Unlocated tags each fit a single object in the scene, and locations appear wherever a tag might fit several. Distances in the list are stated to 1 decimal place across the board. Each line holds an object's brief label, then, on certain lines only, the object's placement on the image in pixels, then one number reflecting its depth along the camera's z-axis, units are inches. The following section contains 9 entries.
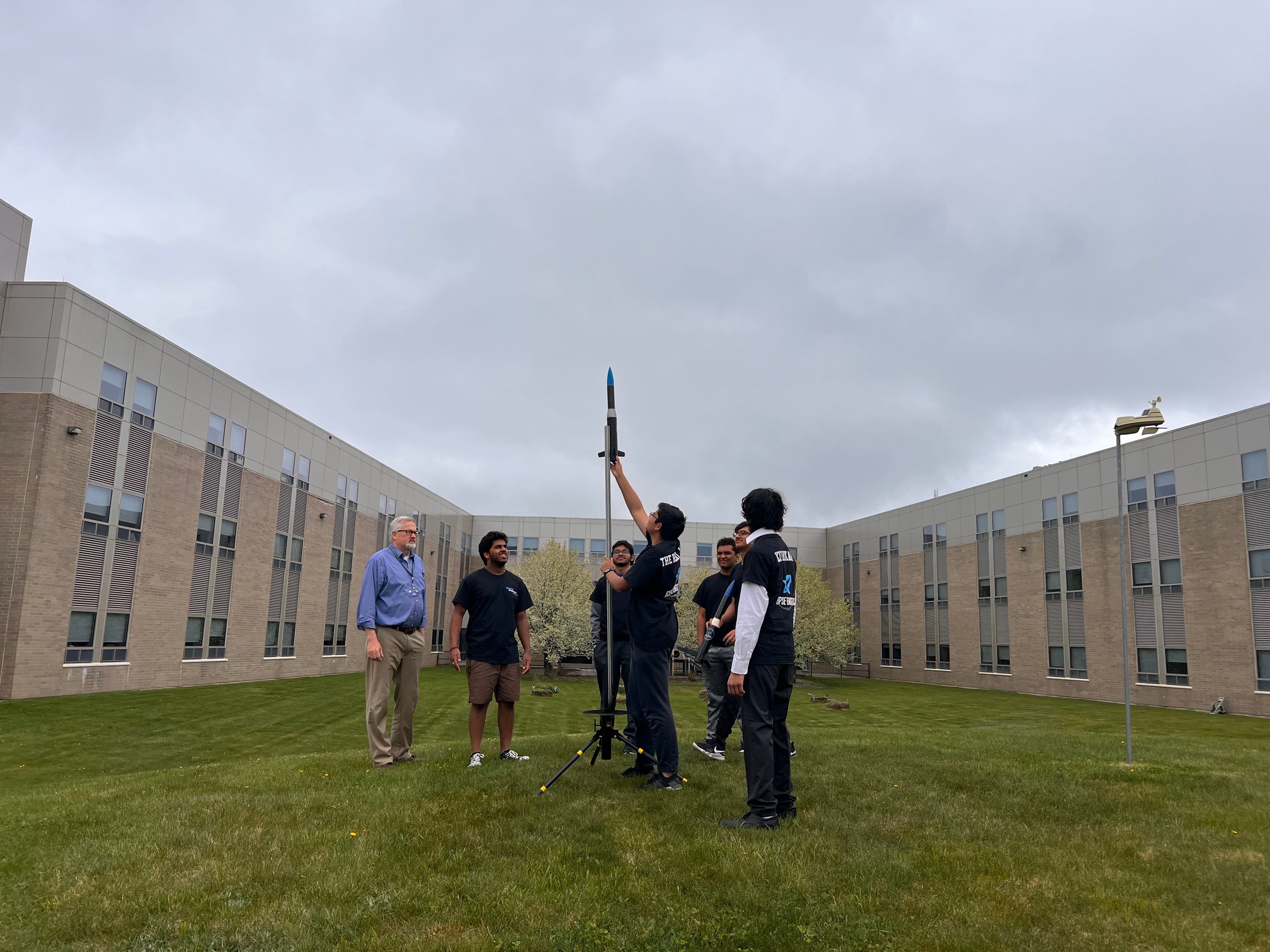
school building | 938.7
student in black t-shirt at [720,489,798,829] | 200.1
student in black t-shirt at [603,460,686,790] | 235.5
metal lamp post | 346.9
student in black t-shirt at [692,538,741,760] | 310.3
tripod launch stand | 254.5
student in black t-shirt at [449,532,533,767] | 280.1
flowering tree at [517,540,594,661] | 1909.4
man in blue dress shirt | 280.5
